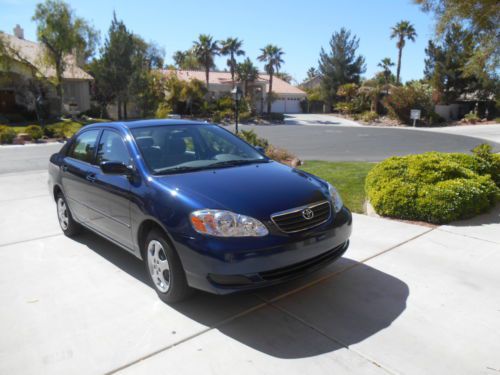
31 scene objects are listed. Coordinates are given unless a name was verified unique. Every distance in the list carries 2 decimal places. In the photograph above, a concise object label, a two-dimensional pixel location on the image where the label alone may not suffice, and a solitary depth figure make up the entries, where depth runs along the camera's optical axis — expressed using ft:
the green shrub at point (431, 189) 17.95
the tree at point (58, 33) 92.02
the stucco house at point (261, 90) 151.74
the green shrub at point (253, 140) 37.19
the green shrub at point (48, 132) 64.95
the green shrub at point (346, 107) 144.05
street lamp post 45.80
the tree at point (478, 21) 29.86
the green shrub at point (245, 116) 129.21
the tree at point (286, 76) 267.70
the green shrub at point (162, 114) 77.89
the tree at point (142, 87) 101.14
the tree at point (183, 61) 204.09
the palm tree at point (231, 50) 149.79
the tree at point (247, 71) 136.67
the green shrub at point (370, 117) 127.03
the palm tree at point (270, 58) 152.15
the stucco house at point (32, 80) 88.12
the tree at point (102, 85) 101.81
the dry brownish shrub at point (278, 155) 36.29
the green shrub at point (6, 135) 59.06
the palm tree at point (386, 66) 189.37
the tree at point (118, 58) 100.27
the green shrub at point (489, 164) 21.15
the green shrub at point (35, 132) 61.67
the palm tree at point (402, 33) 169.17
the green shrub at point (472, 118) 122.11
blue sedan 9.66
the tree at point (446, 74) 125.49
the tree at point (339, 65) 161.38
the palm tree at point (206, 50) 143.84
